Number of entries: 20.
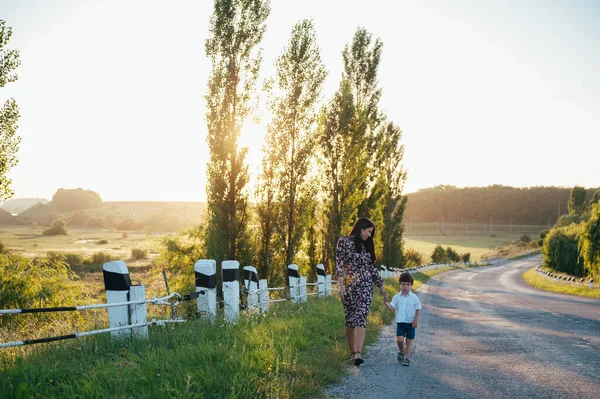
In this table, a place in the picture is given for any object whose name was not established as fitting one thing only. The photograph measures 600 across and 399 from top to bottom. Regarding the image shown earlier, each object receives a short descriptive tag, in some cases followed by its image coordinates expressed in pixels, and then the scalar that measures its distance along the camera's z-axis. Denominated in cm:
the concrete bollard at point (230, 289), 736
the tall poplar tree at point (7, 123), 1396
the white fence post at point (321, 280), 1456
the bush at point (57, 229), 6519
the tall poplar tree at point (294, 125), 2042
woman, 673
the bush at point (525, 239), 10450
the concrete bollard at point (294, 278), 1227
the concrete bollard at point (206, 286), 693
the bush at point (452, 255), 7356
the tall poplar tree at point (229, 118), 1838
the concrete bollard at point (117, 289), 526
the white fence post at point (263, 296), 936
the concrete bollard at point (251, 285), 888
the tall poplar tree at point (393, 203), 3569
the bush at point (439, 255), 6775
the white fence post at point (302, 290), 1270
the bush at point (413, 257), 5602
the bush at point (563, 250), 3734
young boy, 699
